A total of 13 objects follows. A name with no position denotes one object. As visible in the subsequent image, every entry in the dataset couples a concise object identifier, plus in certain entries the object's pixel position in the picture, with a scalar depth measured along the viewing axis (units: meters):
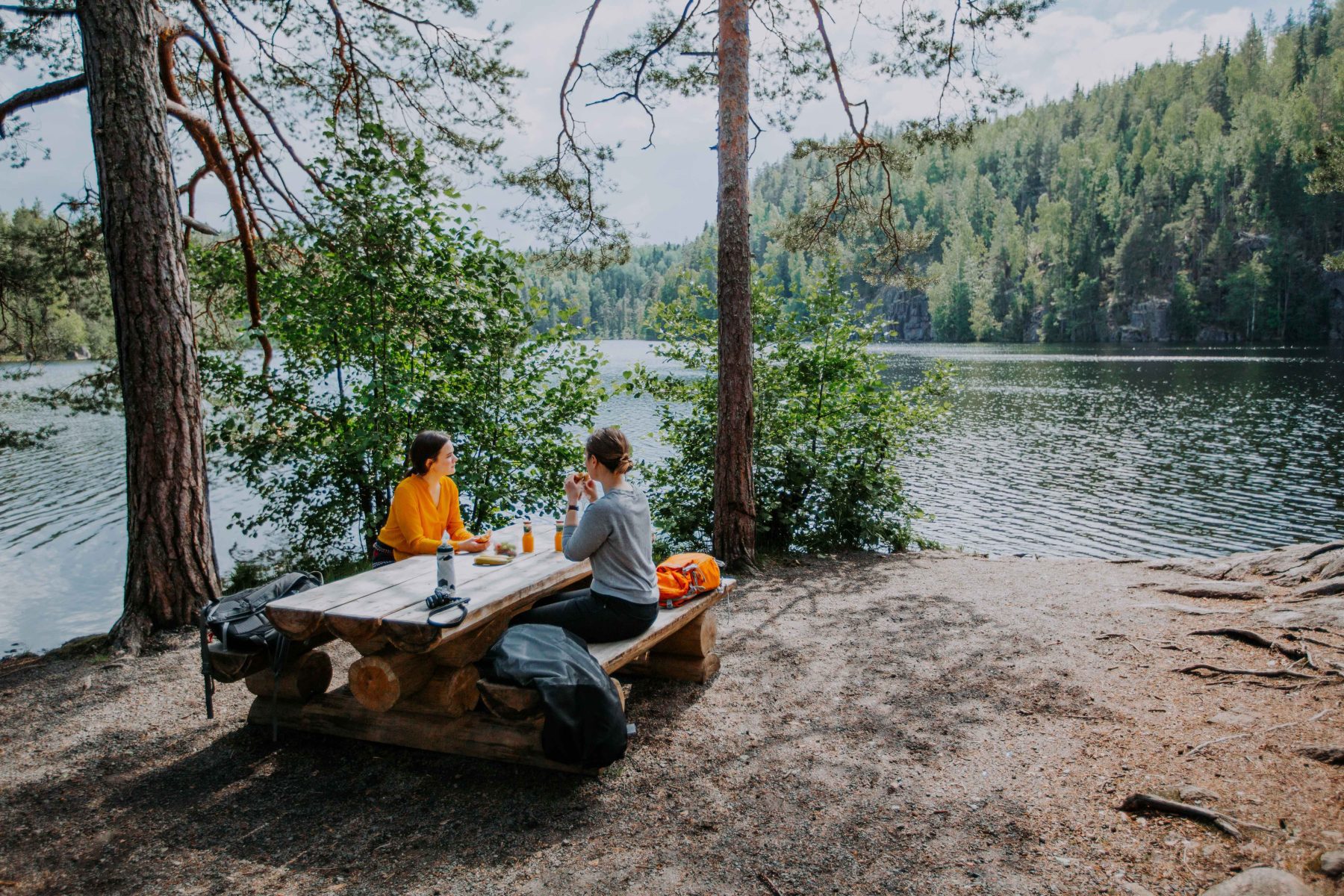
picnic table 3.41
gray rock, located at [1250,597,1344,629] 5.14
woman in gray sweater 3.99
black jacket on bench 3.40
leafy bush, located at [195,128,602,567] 7.19
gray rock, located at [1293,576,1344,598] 5.86
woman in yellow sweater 4.83
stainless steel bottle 3.62
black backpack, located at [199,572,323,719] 3.85
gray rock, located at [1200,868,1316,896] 2.53
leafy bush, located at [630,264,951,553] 9.51
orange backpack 4.54
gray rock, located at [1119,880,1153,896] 2.67
